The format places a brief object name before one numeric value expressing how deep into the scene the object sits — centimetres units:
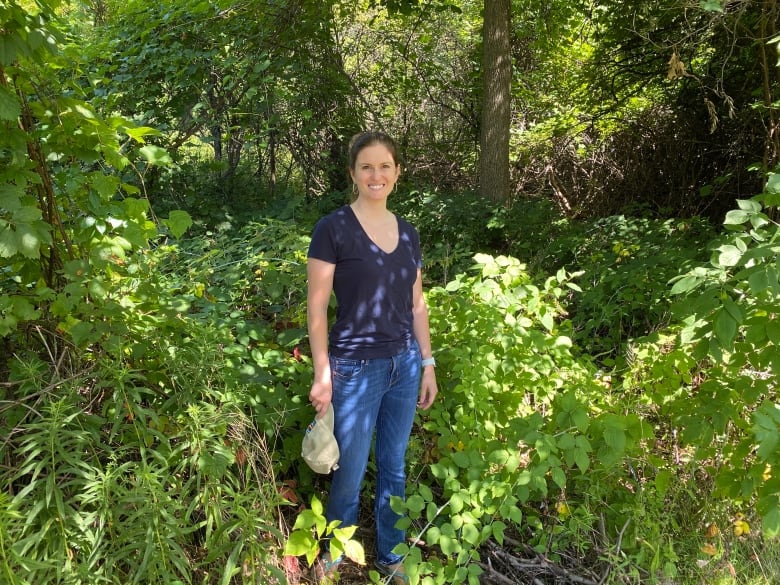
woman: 218
